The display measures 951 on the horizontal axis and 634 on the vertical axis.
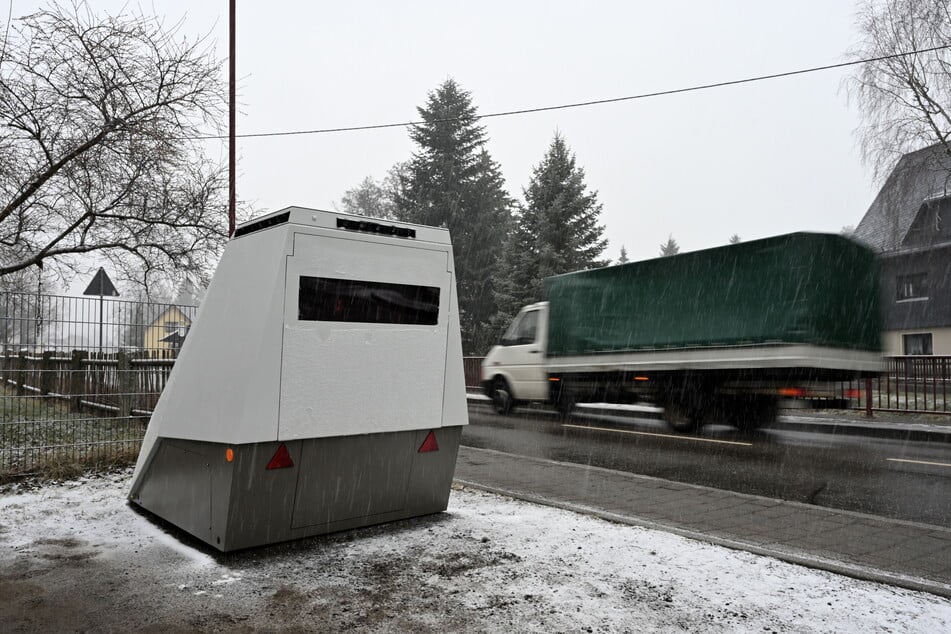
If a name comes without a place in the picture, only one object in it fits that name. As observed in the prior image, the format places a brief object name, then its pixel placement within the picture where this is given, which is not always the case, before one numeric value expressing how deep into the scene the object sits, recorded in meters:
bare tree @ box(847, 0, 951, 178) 20.73
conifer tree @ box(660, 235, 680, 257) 80.12
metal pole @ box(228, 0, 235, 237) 10.40
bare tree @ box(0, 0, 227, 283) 8.23
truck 11.14
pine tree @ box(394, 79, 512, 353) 38.56
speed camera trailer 4.44
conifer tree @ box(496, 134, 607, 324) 33.31
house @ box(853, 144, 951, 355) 29.78
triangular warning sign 9.12
